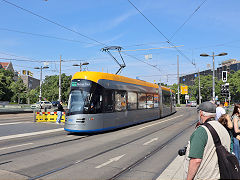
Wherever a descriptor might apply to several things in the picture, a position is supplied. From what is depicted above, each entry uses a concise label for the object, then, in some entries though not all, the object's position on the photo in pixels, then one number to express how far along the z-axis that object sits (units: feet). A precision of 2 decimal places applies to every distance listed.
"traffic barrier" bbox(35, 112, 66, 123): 57.93
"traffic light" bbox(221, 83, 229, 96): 60.70
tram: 35.19
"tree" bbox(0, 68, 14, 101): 146.82
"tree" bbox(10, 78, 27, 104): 193.61
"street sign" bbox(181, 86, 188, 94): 236.63
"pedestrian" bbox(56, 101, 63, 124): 53.28
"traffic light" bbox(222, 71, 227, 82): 64.96
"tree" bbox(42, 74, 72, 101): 234.38
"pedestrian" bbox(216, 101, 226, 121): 26.45
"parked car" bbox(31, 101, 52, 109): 151.69
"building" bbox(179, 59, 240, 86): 271.18
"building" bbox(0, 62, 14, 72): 306.59
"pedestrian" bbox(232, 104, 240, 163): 15.92
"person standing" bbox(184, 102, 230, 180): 7.88
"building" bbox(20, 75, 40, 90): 383.86
